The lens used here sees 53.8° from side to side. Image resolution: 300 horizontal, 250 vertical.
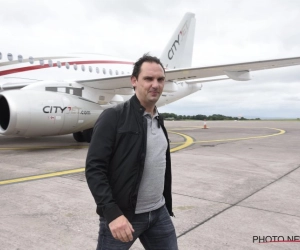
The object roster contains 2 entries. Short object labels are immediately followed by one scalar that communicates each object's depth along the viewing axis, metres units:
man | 1.47
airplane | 7.57
